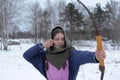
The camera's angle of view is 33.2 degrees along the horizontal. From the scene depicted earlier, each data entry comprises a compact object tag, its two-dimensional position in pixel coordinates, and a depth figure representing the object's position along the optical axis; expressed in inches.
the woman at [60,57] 67.2
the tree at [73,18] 1077.3
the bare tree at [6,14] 574.4
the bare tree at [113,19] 1157.5
